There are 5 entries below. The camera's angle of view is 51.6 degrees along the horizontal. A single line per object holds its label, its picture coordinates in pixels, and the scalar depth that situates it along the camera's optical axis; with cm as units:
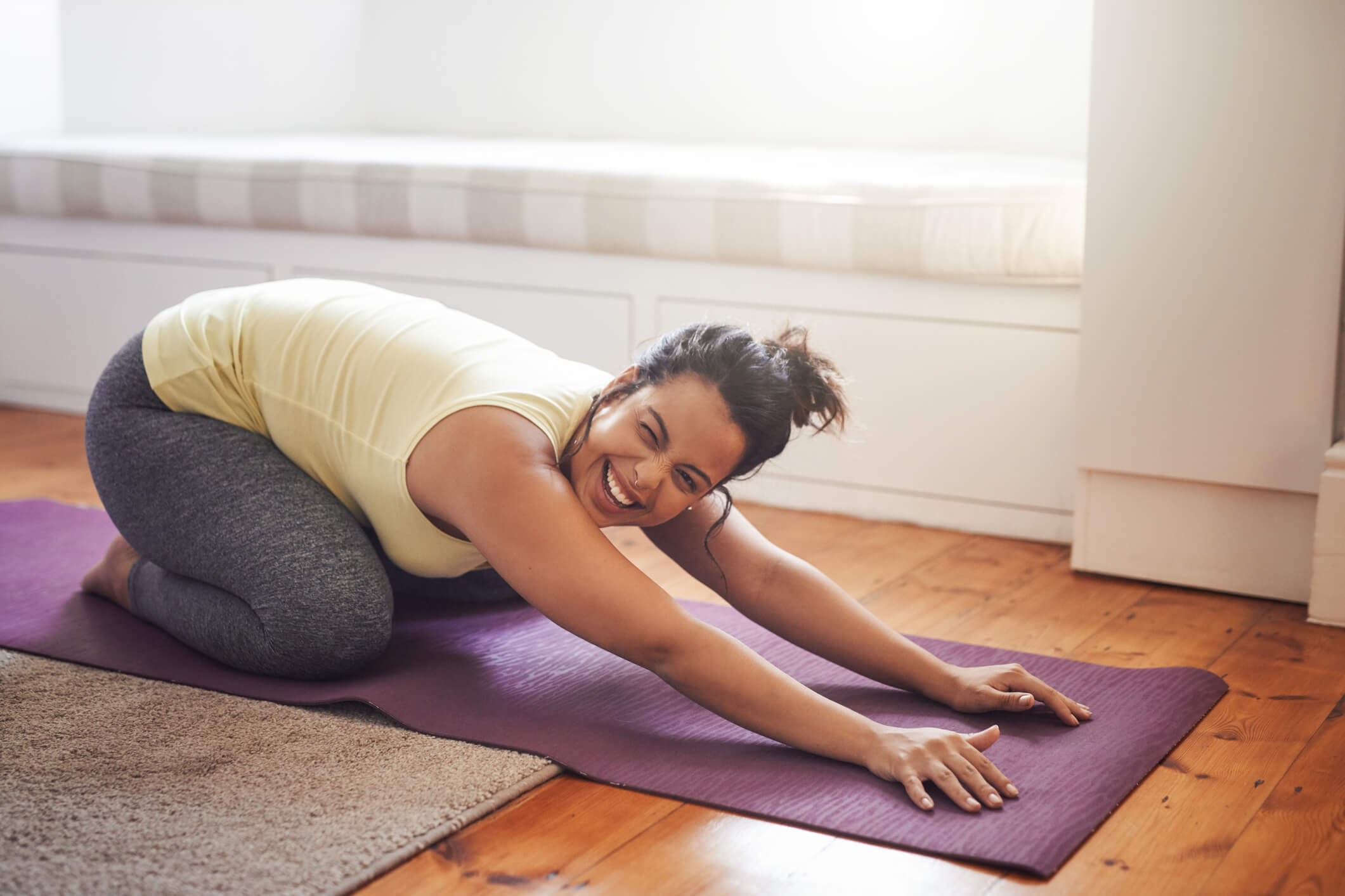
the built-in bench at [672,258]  209
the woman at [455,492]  126
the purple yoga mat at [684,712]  120
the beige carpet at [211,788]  108
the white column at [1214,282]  172
